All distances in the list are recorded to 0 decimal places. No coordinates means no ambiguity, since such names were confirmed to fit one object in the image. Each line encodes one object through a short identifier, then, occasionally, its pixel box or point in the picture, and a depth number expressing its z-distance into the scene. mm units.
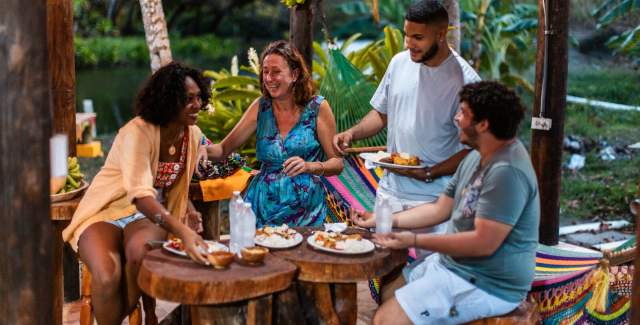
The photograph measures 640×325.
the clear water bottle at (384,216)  3252
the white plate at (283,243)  3279
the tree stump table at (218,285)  2910
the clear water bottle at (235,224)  3230
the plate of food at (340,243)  3213
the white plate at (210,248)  3158
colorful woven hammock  3430
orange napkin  4449
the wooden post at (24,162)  2604
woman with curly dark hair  3434
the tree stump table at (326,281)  3111
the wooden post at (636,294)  2838
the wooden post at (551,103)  5414
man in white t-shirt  3660
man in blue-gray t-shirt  2951
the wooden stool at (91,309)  3697
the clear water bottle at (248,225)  3215
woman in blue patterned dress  3941
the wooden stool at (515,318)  3076
